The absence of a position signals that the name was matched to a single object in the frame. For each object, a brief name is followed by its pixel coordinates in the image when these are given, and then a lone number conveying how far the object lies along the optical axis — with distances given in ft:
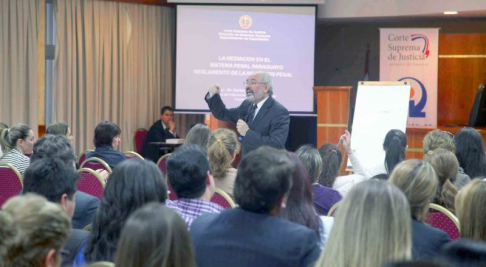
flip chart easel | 26.84
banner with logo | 31.89
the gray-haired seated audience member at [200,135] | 16.74
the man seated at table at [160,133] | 32.19
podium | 29.73
